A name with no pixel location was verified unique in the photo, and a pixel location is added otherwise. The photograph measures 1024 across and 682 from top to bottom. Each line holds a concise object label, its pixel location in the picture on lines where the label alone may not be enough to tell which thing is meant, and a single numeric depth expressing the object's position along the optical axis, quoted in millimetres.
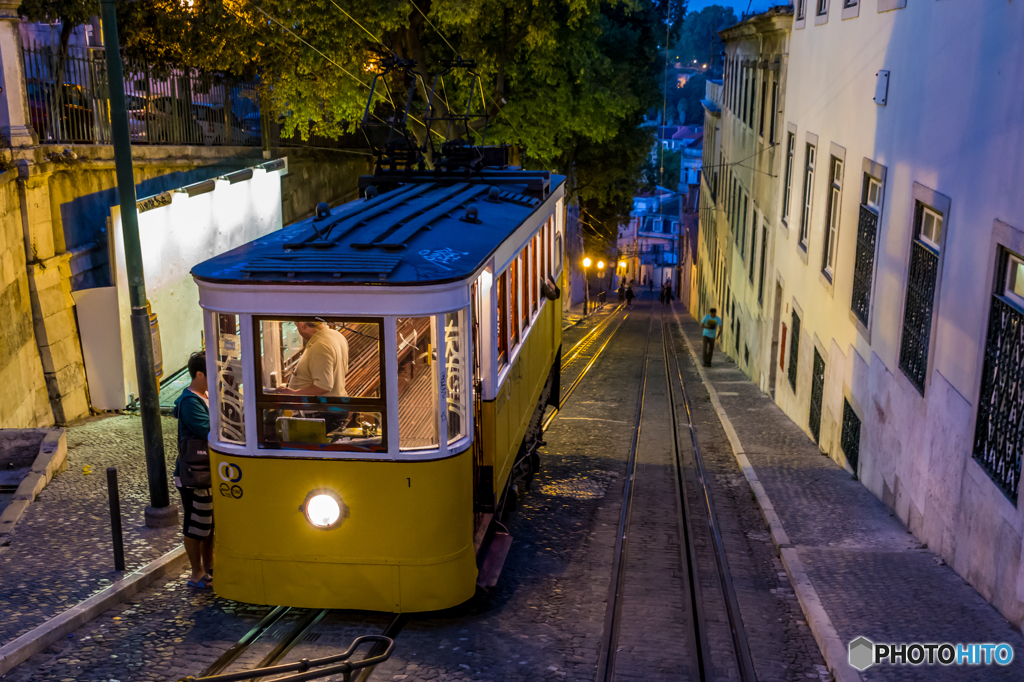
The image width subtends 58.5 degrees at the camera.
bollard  6805
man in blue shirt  21734
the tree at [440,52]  16828
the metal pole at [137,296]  7492
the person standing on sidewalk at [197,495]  6555
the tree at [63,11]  12977
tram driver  5914
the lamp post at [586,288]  40906
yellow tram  5828
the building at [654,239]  83938
